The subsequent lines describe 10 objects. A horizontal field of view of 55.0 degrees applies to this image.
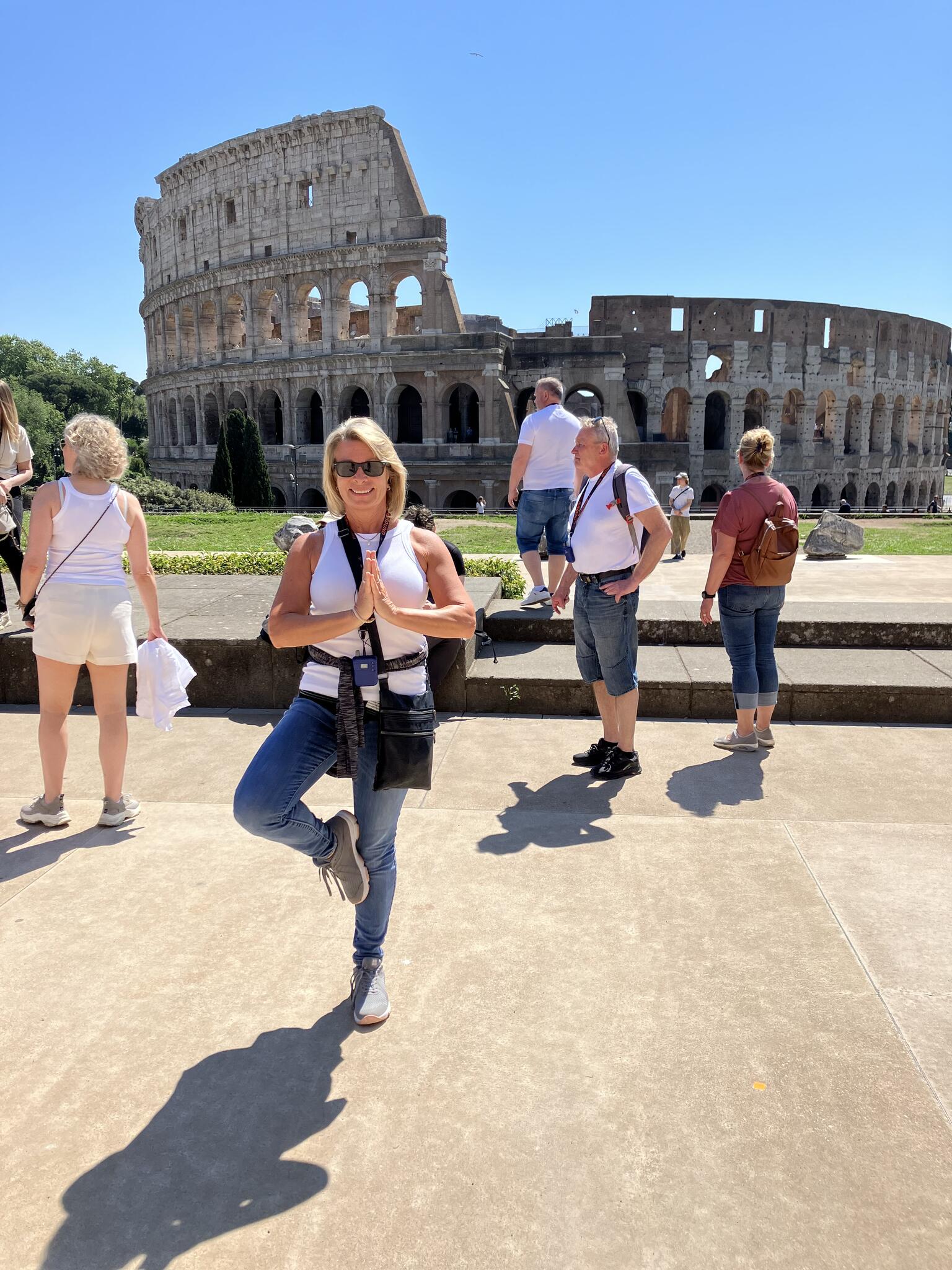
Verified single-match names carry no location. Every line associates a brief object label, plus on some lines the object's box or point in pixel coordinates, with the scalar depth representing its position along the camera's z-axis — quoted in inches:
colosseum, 1528.1
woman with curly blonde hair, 160.1
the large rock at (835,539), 504.4
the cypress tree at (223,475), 1353.3
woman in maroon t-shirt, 197.6
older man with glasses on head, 180.2
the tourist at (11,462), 235.5
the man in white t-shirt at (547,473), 261.6
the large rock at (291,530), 369.4
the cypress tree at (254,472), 1347.2
